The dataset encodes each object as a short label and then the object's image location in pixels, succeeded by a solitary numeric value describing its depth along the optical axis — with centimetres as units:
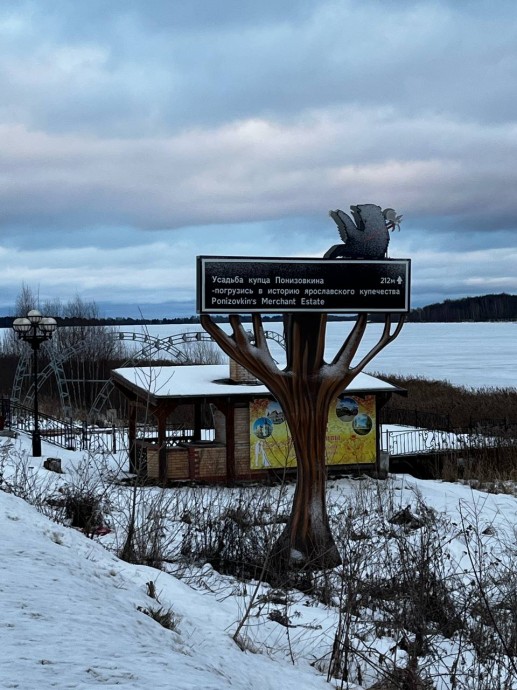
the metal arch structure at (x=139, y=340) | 2408
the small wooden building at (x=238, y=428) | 1914
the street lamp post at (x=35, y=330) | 2036
